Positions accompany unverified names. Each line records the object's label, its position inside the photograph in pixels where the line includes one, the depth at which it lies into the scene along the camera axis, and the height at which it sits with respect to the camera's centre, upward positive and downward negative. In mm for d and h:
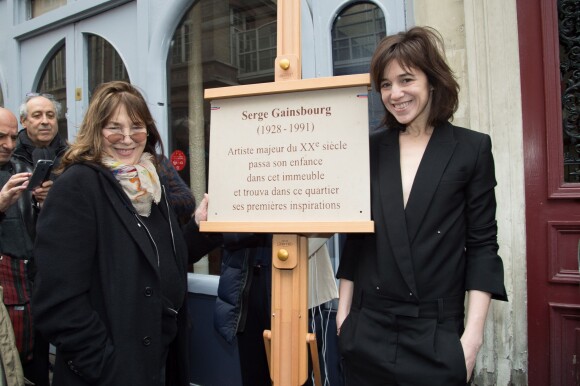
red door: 2414 +73
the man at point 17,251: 2449 -239
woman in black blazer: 1521 -157
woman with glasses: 1570 -193
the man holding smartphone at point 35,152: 2551 +332
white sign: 1635 +161
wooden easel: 1730 -258
